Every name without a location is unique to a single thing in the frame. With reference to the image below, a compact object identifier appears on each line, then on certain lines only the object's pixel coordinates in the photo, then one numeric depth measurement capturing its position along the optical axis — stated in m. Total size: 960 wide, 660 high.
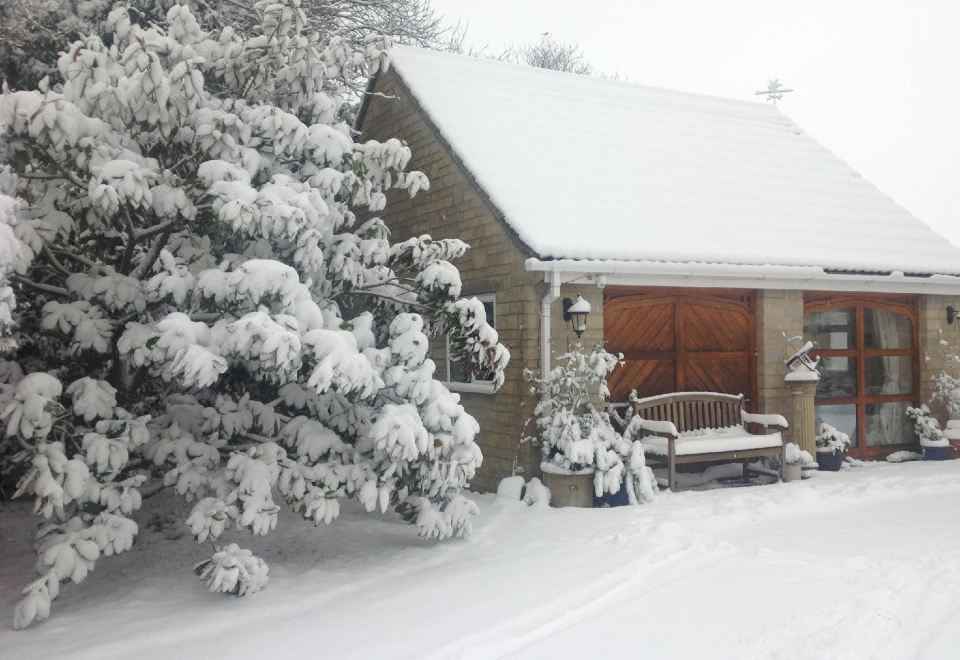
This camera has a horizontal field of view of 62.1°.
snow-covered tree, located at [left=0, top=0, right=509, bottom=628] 5.39
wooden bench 8.95
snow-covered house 9.12
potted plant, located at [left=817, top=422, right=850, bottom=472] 10.45
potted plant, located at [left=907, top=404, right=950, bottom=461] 11.16
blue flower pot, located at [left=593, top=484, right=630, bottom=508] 8.23
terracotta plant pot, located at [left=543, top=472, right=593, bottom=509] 8.23
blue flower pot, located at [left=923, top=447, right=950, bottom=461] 11.18
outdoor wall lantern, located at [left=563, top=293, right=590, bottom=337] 8.56
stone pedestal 9.86
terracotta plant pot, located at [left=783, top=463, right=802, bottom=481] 9.55
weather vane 18.22
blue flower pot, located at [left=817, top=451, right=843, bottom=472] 10.46
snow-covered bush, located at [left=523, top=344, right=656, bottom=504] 8.18
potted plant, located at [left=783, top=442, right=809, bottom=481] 9.55
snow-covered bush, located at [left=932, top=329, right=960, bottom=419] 11.54
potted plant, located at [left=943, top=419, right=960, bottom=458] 11.25
